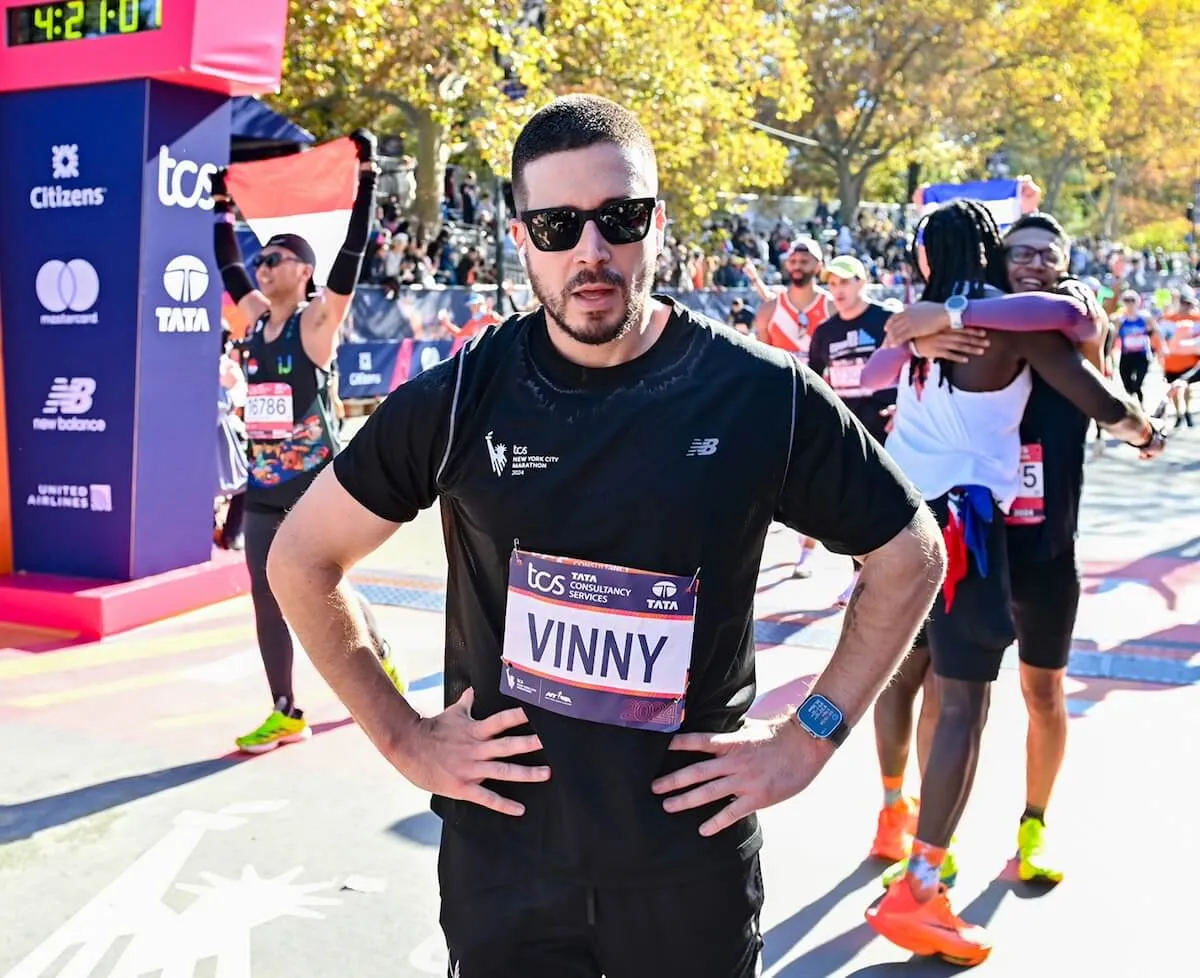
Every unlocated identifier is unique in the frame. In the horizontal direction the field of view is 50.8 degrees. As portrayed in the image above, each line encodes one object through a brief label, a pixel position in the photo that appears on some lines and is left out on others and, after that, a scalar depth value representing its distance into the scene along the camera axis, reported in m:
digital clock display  6.41
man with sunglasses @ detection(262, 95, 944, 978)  1.88
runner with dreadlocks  3.30
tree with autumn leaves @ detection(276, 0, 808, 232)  17.00
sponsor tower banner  6.61
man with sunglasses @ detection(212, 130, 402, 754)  4.84
